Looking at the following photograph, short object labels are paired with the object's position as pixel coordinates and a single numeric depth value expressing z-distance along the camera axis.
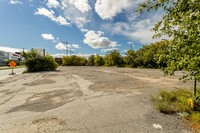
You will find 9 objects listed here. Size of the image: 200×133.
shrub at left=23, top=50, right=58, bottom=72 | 14.91
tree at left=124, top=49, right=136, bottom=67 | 19.91
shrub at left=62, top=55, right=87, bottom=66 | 31.64
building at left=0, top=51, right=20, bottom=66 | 44.54
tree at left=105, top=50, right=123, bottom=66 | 22.93
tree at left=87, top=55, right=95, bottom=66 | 30.48
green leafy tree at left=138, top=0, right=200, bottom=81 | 2.01
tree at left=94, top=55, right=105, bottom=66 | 27.23
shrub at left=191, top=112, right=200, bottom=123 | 2.59
